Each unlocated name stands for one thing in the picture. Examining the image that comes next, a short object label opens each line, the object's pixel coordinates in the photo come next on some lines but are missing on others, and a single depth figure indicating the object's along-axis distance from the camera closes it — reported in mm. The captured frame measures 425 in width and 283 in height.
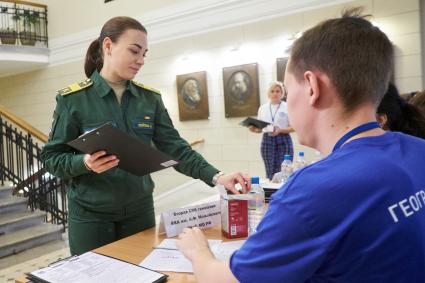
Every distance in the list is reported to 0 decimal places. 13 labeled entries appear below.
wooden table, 1041
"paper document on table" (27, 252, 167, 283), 995
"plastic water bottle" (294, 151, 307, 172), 2601
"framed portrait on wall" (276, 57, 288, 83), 5074
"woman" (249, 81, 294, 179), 4260
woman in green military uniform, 1456
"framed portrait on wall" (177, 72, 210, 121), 5859
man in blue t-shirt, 578
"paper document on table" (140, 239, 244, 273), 1093
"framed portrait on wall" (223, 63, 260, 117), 5363
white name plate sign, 1388
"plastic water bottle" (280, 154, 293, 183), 2426
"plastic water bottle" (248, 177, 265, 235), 1418
